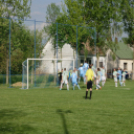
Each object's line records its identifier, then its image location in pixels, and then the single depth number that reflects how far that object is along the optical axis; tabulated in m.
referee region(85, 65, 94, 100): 17.75
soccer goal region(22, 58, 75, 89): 28.81
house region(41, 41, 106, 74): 31.88
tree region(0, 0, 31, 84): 36.78
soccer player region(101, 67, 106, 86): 28.62
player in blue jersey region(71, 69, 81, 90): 25.23
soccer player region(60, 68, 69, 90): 25.80
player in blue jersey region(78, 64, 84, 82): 29.68
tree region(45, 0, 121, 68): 46.41
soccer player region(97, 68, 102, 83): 27.69
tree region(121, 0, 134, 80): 48.75
